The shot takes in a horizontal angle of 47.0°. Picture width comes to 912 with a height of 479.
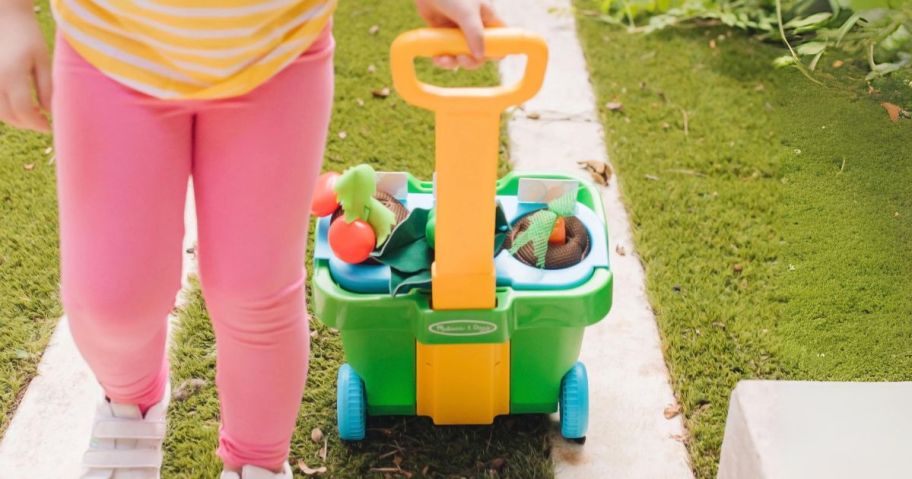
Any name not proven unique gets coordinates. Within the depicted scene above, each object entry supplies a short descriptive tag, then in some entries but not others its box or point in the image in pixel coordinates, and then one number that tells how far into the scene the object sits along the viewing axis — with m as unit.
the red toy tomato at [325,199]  1.61
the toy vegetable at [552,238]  1.55
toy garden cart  1.32
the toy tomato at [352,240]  1.52
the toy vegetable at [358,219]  1.52
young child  1.09
